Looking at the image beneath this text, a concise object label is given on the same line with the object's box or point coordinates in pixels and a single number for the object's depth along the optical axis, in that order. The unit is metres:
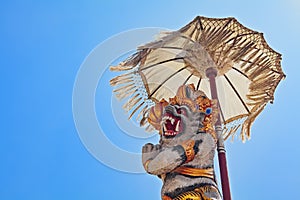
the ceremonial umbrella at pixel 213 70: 4.23
